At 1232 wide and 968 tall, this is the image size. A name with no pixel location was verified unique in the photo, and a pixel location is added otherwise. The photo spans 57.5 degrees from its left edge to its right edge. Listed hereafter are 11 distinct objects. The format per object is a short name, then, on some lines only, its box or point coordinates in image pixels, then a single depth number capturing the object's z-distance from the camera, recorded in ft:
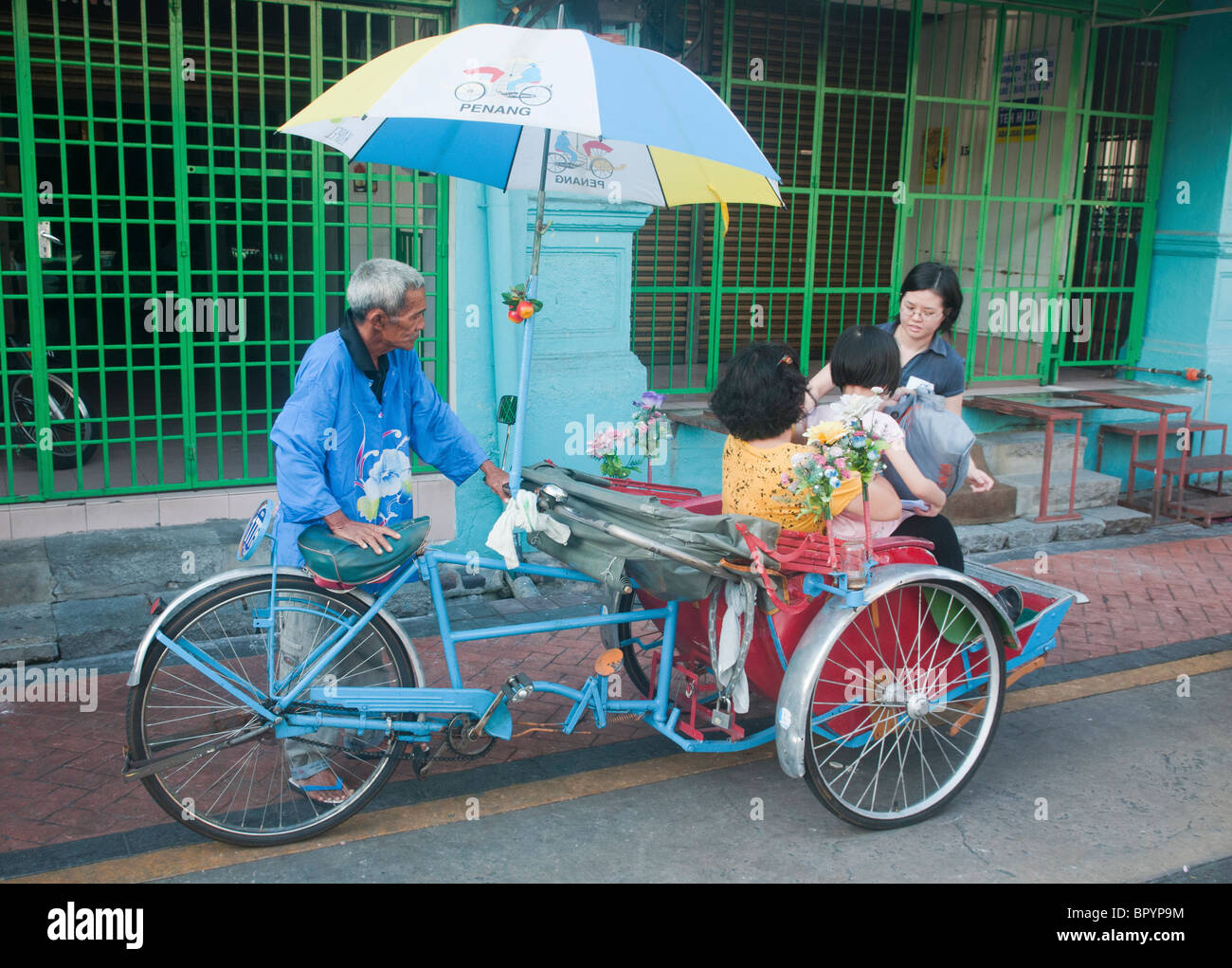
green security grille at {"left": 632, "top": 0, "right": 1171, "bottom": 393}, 26.61
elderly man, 11.93
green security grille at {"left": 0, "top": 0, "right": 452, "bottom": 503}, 19.33
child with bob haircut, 12.83
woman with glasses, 14.89
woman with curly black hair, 12.22
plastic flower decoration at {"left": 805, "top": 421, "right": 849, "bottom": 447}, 11.49
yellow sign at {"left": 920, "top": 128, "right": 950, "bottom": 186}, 30.04
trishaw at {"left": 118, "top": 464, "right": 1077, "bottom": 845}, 11.68
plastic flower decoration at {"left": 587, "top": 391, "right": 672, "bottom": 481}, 14.44
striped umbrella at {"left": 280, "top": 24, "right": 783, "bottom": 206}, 10.95
